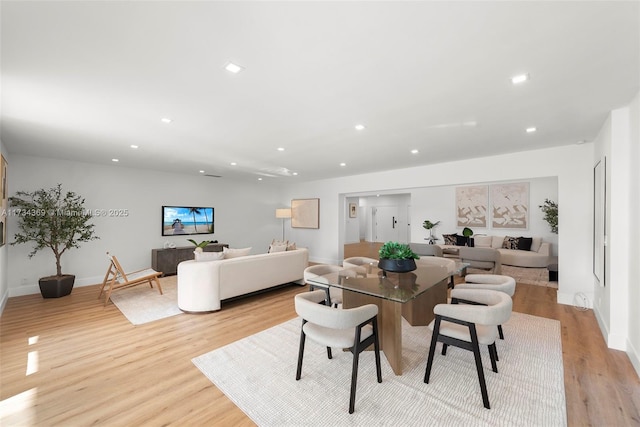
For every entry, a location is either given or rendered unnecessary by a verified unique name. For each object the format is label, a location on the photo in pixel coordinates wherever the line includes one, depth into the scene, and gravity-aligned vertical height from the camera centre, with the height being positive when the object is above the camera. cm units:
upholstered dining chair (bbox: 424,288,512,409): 196 -92
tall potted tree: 456 -20
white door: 1267 -49
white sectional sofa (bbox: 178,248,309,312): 384 -100
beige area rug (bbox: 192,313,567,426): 185 -141
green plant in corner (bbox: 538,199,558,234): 698 +2
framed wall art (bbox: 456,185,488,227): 845 +26
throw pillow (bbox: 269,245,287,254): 515 -67
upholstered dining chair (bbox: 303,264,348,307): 280 -70
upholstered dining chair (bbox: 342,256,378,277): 318 -68
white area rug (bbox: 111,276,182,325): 375 -144
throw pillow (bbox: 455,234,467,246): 801 -81
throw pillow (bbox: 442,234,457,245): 818 -78
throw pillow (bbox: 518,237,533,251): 729 -82
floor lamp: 825 +2
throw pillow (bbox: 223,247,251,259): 440 -66
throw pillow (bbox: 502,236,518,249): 741 -81
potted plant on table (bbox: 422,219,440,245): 892 -45
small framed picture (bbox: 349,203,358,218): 1176 +16
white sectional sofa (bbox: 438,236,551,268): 677 -106
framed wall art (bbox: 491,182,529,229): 783 +26
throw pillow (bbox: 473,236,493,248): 790 -82
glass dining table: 234 -68
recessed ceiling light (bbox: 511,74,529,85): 210 +108
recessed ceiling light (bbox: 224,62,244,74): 192 +107
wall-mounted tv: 659 -18
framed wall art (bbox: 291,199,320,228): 809 +2
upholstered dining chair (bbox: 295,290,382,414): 190 -94
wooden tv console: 608 -103
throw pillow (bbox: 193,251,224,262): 414 -66
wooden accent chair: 432 -110
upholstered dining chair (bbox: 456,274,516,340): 263 -73
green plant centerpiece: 295 -50
